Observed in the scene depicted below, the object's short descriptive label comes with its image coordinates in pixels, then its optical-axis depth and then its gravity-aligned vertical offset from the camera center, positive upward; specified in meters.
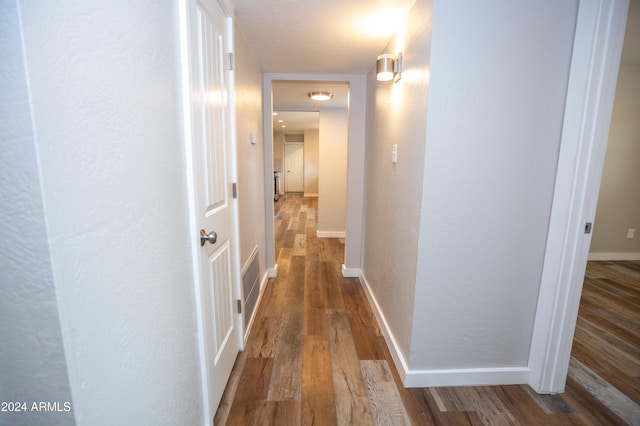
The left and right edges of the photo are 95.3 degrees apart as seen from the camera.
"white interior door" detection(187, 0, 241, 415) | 1.21 -0.13
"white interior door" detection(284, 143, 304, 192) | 11.59 -0.05
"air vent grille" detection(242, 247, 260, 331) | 2.11 -0.95
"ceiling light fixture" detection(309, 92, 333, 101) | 4.19 +1.01
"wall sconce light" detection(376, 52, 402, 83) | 1.88 +0.64
